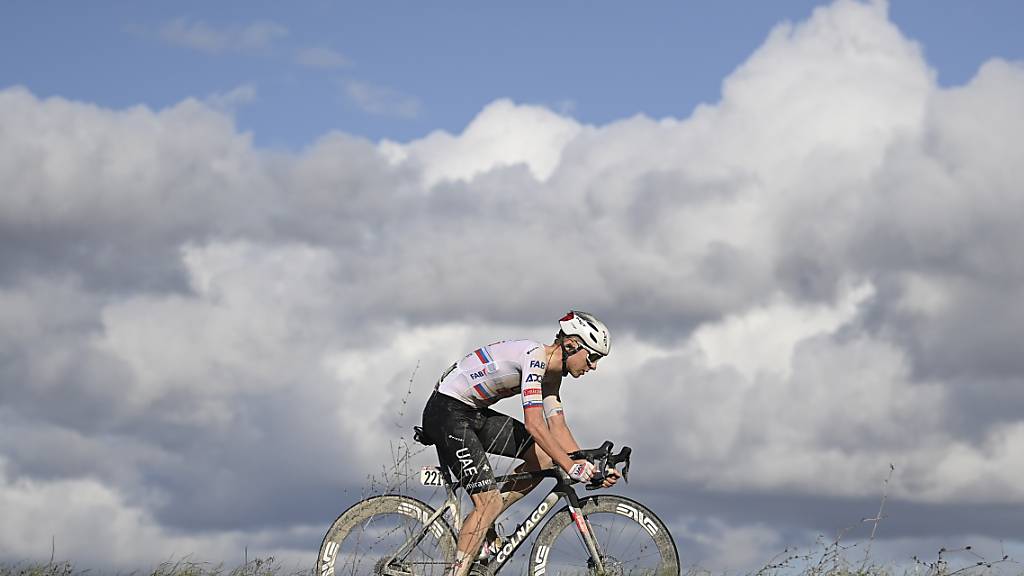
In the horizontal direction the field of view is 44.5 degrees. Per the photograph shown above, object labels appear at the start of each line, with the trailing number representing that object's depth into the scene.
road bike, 10.94
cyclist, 10.84
